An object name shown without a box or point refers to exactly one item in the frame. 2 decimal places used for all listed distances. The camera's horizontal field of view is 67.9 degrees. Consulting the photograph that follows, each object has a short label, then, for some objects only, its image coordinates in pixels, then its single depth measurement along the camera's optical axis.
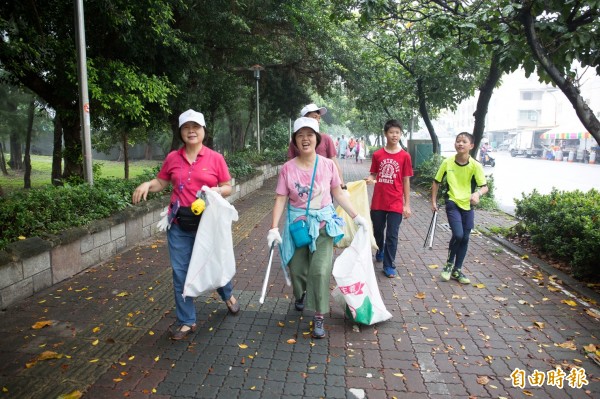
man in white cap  5.10
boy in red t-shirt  5.36
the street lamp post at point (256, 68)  14.59
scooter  27.83
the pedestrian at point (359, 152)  30.87
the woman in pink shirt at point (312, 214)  3.83
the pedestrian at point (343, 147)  34.09
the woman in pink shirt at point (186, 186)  3.74
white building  51.12
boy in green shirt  5.21
